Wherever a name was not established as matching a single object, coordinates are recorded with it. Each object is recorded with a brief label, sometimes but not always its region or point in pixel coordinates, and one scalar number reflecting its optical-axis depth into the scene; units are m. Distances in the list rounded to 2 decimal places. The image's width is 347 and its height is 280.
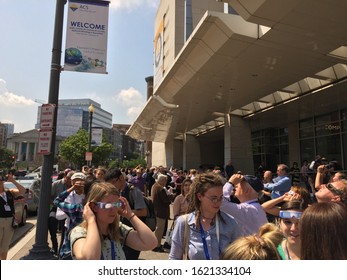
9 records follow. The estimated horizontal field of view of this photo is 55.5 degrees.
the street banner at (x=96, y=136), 22.87
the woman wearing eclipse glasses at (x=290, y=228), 2.51
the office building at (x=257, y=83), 9.73
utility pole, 6.09
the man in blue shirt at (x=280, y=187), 6.83
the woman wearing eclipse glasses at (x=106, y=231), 2.40
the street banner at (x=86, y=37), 6.95
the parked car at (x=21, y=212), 10.33
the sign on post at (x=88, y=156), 19.77
